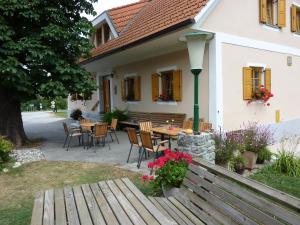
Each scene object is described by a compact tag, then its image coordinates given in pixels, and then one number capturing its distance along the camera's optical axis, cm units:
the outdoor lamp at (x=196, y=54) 462
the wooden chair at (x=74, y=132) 848
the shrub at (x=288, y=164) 630
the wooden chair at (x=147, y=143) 579
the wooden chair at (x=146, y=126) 773
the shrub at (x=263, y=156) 699
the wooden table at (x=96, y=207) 236
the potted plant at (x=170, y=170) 355
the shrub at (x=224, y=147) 603
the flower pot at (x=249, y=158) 660
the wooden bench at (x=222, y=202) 201
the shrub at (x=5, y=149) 661
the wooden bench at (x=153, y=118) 963
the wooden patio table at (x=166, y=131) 670
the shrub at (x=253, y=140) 681
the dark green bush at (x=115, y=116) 1231
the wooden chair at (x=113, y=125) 898
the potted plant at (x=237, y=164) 612
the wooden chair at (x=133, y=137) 619
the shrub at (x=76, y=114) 1791
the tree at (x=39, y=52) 750
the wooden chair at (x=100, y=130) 795
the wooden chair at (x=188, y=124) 779
